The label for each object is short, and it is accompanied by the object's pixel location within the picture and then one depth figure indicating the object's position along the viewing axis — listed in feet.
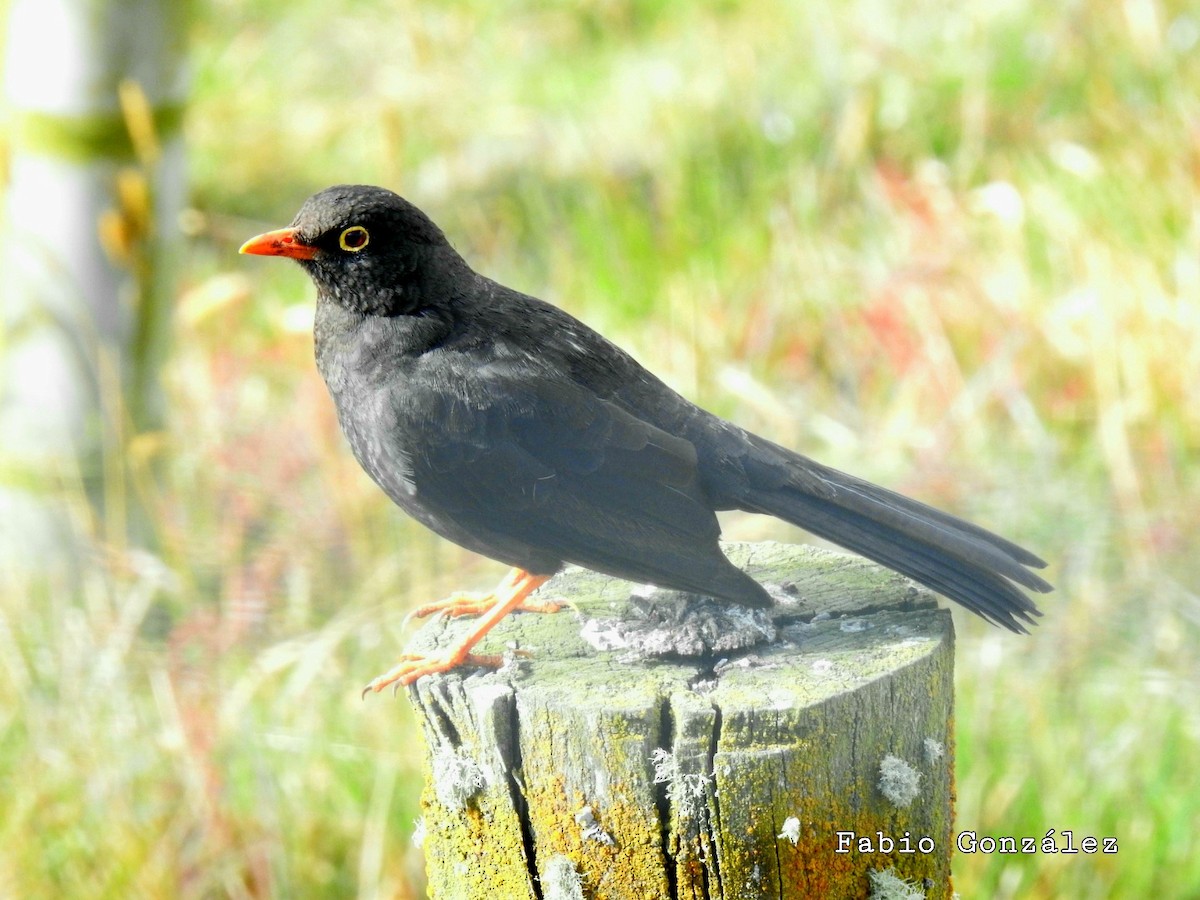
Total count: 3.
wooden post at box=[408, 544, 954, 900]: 13.98
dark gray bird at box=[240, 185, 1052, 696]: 15.96
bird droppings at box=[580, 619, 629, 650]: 15.97
